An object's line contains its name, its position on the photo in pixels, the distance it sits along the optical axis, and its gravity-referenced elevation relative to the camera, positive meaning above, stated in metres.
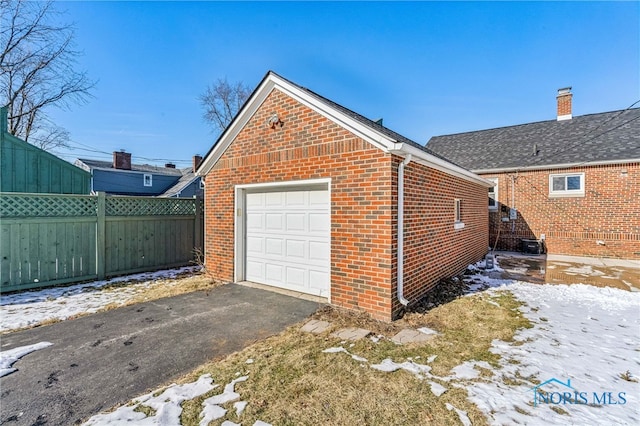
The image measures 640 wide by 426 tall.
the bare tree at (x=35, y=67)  11.29 +6.46
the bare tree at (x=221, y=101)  23.46 +9.29
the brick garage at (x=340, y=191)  4.63 +0.42
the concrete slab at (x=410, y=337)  3.82 -1.76
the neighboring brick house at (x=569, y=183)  10.91 +1.19
